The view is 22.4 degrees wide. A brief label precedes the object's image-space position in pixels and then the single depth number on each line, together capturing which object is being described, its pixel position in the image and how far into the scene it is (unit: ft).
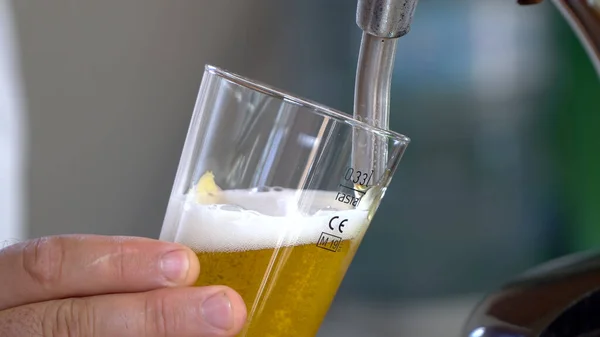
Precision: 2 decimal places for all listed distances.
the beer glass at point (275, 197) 1.61
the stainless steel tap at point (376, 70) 1.59
